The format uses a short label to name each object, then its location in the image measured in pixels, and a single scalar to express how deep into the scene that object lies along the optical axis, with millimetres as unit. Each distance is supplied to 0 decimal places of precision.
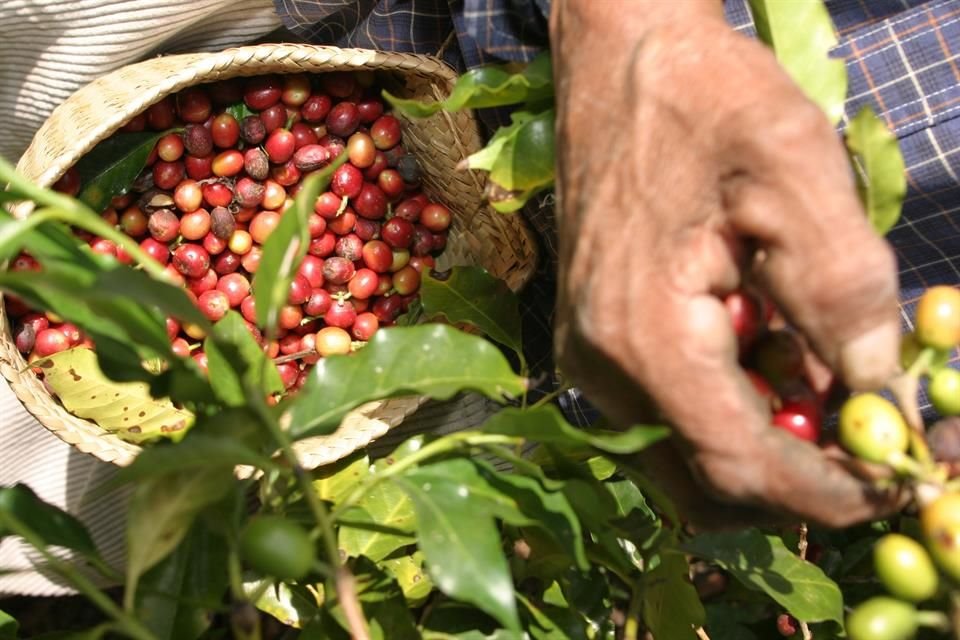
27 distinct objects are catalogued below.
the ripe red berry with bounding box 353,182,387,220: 995
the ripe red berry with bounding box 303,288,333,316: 984
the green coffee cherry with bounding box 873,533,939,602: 551
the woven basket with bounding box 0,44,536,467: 760
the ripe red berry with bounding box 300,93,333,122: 933
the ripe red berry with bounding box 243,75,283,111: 912
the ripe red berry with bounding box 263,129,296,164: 941
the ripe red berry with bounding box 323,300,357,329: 986
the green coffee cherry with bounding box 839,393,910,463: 551
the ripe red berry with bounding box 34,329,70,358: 869
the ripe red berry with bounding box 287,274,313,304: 953
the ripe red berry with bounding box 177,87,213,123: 898
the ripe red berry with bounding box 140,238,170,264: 956
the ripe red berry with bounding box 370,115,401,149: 960
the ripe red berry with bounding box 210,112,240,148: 922
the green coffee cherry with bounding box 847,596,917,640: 552
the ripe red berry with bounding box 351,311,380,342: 984
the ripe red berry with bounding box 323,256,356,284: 986
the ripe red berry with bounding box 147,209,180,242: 943
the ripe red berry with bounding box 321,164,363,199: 969
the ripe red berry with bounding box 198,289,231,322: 956
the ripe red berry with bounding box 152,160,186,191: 936
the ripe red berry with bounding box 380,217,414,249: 984
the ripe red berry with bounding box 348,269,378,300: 985
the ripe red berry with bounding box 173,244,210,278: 965
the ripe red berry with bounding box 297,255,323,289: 985
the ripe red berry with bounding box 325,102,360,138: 941
